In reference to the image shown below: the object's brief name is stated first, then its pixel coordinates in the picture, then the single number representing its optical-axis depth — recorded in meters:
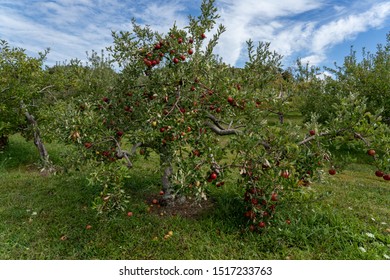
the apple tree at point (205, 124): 4.50
